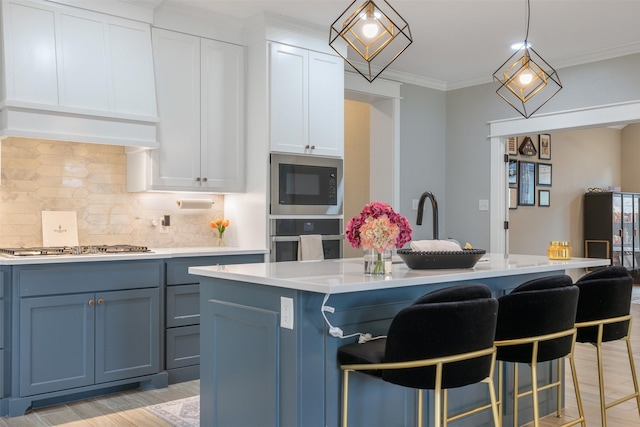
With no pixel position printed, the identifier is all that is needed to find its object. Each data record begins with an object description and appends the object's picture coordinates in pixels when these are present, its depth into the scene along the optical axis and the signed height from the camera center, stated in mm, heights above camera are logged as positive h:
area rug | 3262 -1124
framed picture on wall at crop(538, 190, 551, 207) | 8695 +273
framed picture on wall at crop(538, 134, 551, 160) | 8562 +1004
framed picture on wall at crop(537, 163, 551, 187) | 8641 +623
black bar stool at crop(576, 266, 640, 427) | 2914 -447
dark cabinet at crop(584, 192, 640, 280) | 9484 -179
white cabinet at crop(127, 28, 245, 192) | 4266 +721
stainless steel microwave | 4582 +245
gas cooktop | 3568 -219
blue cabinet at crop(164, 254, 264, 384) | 4000 -710
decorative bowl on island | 2828 -201
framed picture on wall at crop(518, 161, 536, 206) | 8281 +467
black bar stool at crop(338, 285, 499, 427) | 2010 -441
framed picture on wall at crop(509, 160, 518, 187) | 8055 +589
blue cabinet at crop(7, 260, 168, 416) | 3402 -697
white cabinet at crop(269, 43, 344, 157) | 4570 +909
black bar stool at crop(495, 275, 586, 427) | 2445 -450
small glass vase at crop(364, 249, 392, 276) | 2555 -199
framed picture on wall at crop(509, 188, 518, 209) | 8047 +250
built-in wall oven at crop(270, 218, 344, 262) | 4562 -146
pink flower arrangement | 2520 -56
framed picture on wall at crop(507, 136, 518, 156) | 7937 +933
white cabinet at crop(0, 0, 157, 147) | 3629 +902
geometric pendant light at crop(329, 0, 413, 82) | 2338 +1404
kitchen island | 2262 -489
